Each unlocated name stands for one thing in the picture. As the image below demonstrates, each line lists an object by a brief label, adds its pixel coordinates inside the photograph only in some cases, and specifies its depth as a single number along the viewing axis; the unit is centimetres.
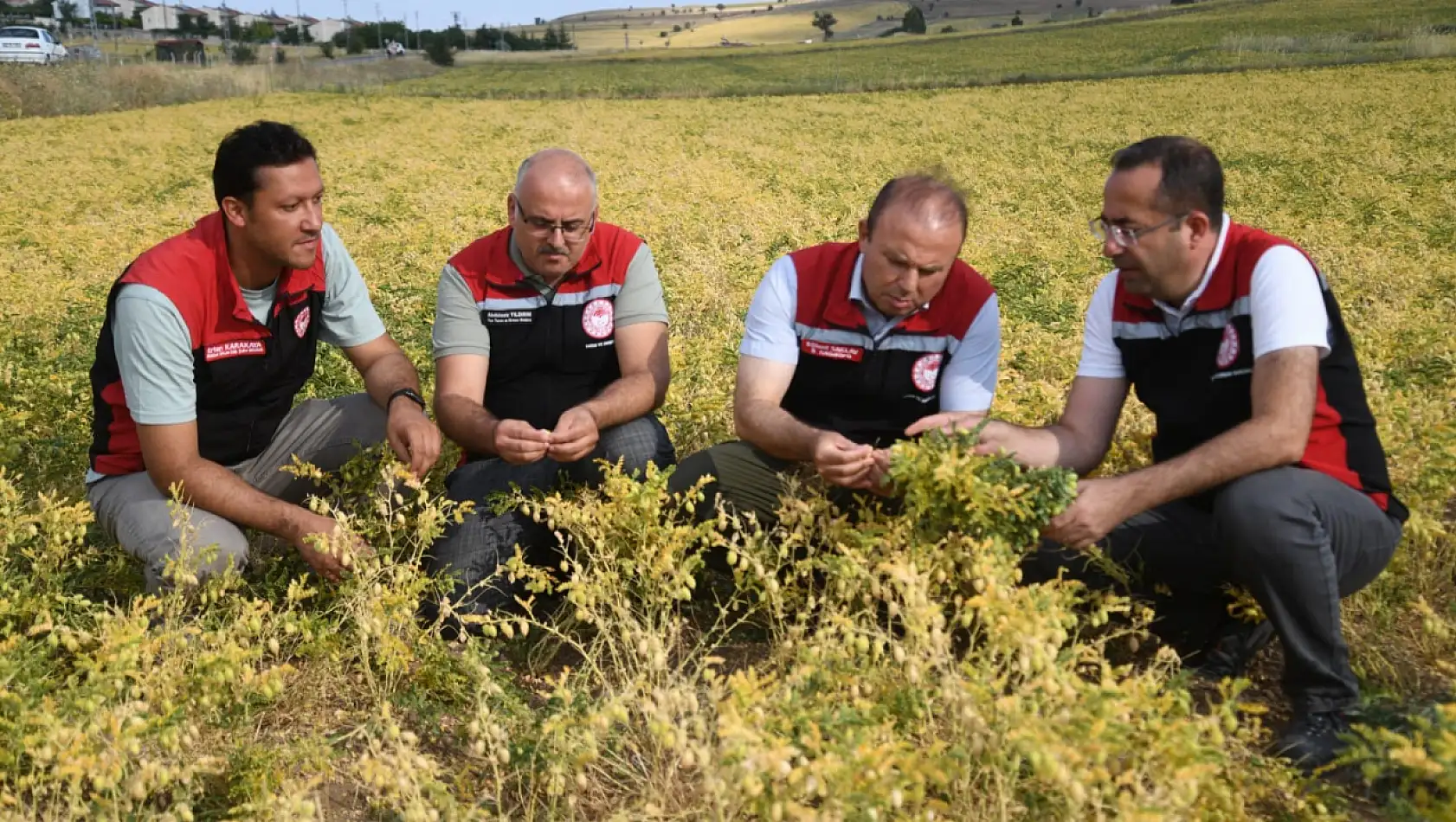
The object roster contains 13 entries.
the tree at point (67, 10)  10231
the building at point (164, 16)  11800
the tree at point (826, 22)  10032
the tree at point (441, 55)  6419
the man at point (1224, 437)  325
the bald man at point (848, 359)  402
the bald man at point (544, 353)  429
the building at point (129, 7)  12774
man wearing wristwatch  390
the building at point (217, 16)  11526
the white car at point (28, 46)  4203
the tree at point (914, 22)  8031
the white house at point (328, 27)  13188
